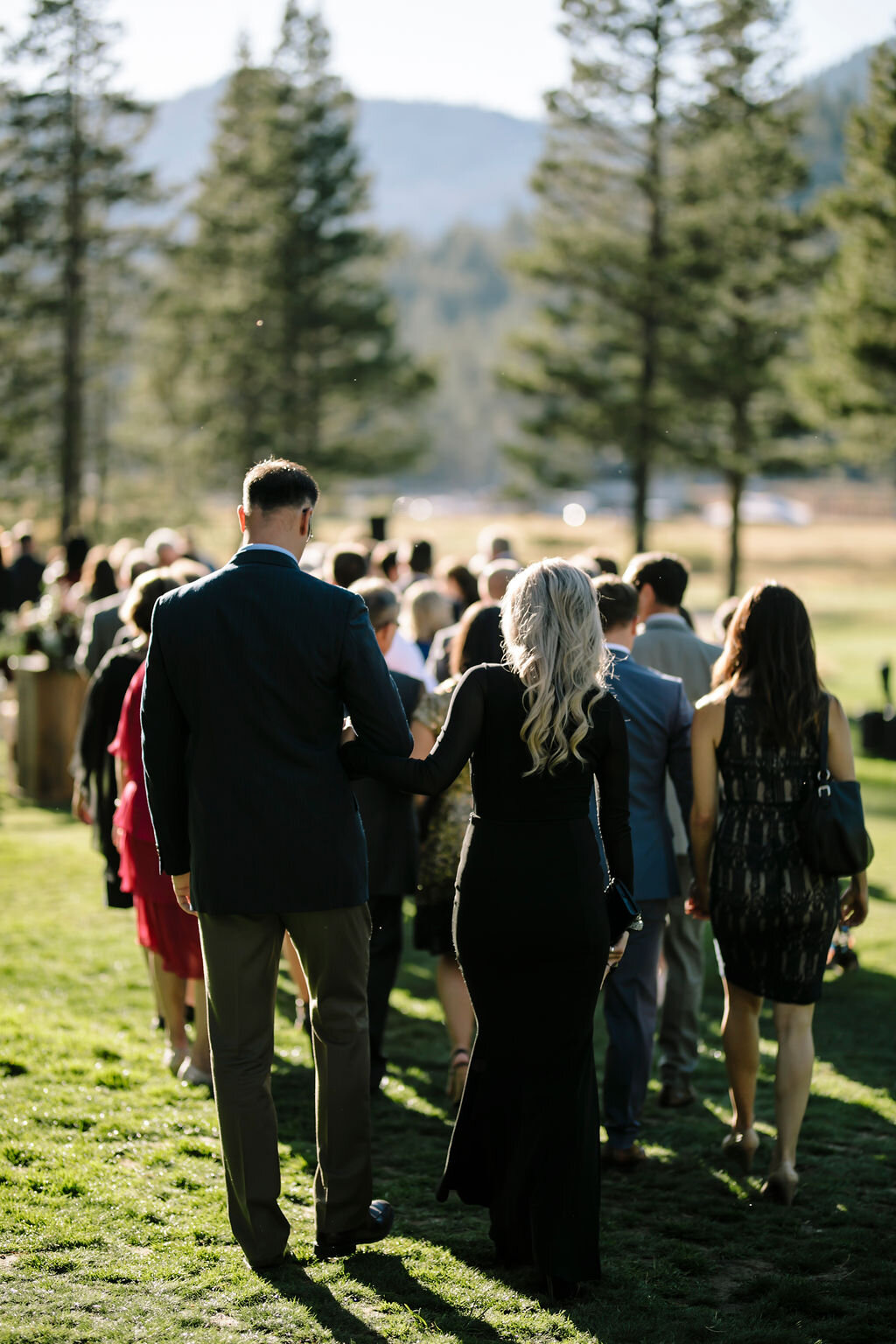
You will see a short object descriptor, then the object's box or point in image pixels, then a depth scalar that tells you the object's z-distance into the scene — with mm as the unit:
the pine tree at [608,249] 31594
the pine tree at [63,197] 33094
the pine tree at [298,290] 37438
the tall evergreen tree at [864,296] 29141
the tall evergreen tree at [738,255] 32125
